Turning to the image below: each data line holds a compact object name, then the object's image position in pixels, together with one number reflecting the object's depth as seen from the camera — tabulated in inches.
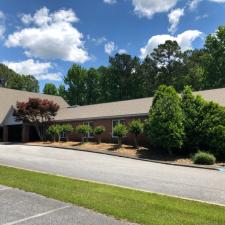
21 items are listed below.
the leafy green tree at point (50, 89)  2008.7
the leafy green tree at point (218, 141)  551.8
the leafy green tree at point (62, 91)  1905.5
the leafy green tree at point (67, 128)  874.1
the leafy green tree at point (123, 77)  1714.1
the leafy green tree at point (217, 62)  1281.9
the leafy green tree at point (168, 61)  1599.3
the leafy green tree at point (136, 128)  682.0
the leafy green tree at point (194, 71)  1407.8
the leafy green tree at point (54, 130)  875.0
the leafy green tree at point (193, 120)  585.3
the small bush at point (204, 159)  508.2
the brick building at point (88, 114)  765.7
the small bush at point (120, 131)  699.6
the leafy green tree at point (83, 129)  805.2
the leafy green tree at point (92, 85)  1843.7
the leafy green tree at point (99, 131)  779.4
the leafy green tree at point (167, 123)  576.7
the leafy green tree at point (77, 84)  1848.8
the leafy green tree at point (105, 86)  1770.1
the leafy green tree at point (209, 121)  564.3
